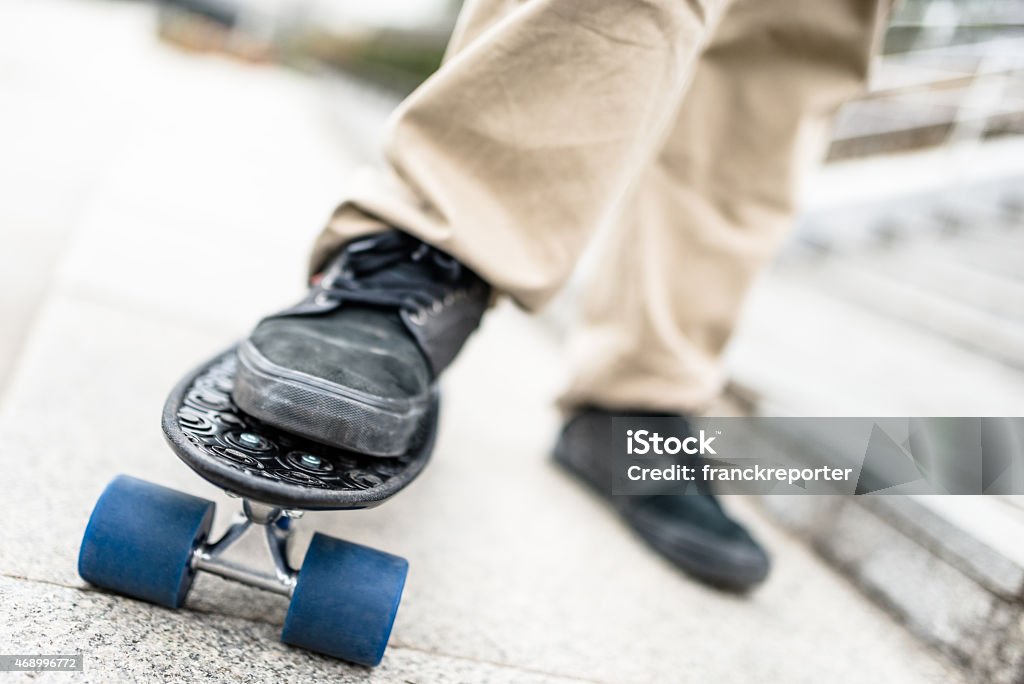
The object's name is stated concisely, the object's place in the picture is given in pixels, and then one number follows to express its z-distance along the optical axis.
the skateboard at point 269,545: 0.70
